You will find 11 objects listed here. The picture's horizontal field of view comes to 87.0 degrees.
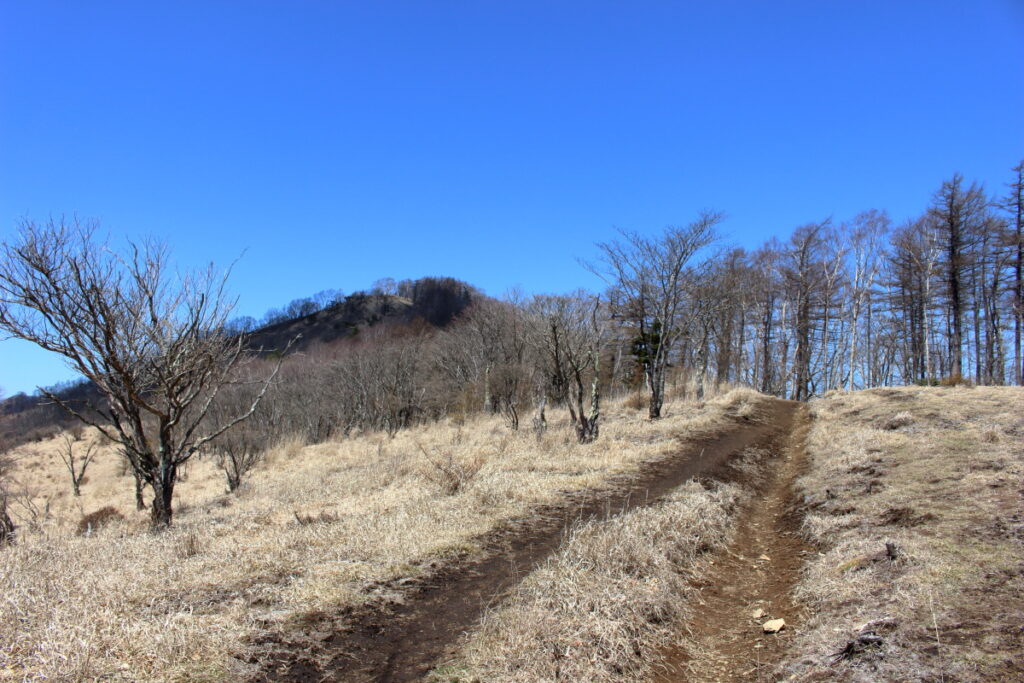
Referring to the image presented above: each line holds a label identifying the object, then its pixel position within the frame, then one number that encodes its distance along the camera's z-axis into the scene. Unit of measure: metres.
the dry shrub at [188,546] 6.01
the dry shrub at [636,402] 24.52
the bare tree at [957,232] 27.89
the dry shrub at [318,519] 7.50
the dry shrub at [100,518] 10.60
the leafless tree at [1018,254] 25.94
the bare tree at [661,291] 19.38
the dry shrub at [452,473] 9.12
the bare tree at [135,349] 8.74
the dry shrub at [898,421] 12.99
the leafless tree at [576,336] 14.48
